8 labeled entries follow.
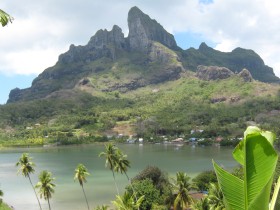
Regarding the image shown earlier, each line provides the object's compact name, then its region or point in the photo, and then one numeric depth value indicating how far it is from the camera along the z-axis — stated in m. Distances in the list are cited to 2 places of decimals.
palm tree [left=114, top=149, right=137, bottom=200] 46.16
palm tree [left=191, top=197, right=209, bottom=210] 35.94
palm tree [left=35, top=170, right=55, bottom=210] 45.22
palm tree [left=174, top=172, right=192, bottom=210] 42.38
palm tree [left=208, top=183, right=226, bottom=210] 34.47
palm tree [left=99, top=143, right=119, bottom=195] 45.91
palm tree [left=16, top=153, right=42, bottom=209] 46.88
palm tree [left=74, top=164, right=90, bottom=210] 47.28
